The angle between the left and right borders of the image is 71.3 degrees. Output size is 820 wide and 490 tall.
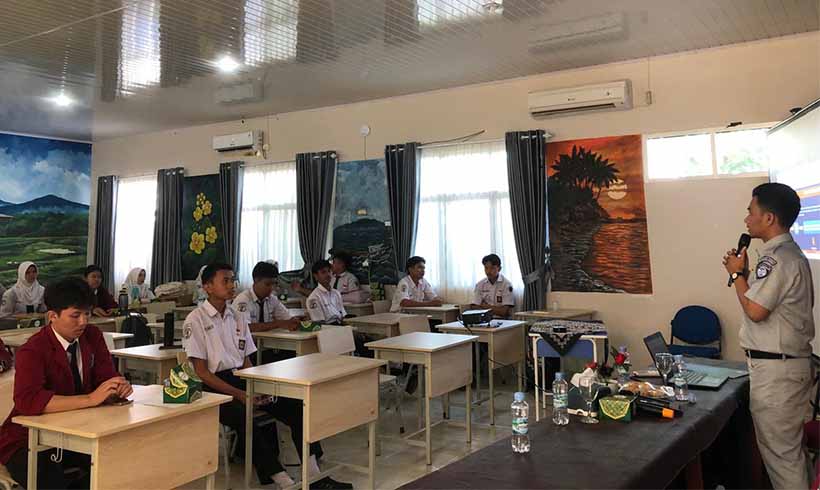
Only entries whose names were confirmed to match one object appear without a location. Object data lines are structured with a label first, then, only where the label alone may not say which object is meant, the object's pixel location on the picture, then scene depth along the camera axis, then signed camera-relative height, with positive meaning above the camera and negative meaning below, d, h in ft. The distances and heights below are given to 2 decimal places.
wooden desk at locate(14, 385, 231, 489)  7.35 -2.15
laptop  9.78 -1.84
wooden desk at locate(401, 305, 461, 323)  21.77 -1.30
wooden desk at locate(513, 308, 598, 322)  19.29 -1.32
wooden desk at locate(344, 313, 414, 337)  18.30 -1.48
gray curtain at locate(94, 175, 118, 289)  33.09 +3.30
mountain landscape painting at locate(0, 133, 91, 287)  30.94 +4.46
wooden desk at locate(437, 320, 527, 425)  16.46 -1.90
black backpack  19.15 -1.59
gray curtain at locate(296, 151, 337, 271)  26.40 +3.64
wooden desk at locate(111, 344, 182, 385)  13.21 -1.83
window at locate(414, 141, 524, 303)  22.75 +2.52
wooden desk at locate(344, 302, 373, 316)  23.86 -1.25
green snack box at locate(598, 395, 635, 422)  7.81 -1.83
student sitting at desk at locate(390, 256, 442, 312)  22.56 -0.48
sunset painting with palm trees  20.15 +2.18
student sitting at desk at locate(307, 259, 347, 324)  19.79 -0.74
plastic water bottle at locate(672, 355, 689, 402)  8.88 -1.75
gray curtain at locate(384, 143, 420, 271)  24.17 +3.53
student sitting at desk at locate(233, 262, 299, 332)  16.26 -0.71
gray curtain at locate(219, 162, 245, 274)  28.63 +3.89
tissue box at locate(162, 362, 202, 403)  8.48 -1.57
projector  16.61 -1.15
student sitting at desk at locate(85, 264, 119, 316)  21.89 -0.37
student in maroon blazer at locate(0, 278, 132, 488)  8.09 -1.41
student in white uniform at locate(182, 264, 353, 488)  11.24 -1.71
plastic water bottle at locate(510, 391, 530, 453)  6.64 -1.82
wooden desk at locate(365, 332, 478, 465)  13.39 -1.92
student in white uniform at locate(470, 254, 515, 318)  21.61 -0.50
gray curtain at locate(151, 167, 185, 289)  30.42 +2.84
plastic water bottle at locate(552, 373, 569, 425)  7.72 -1.73
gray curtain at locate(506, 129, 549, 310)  21.35 +2.37
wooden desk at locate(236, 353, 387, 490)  10.29 -2.08
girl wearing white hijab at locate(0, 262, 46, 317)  24.72 -0.49
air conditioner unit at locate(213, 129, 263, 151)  28.17 +6.96
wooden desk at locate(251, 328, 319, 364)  15.42 -1.68
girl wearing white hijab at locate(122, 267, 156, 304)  27.22 -0.27
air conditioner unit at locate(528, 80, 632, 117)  19.84 +6.30
